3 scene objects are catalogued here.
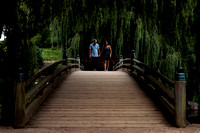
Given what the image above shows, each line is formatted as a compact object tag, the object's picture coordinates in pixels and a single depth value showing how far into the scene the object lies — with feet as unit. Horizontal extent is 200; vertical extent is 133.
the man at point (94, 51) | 41.11
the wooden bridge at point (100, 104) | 16.60
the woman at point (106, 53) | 41.32
